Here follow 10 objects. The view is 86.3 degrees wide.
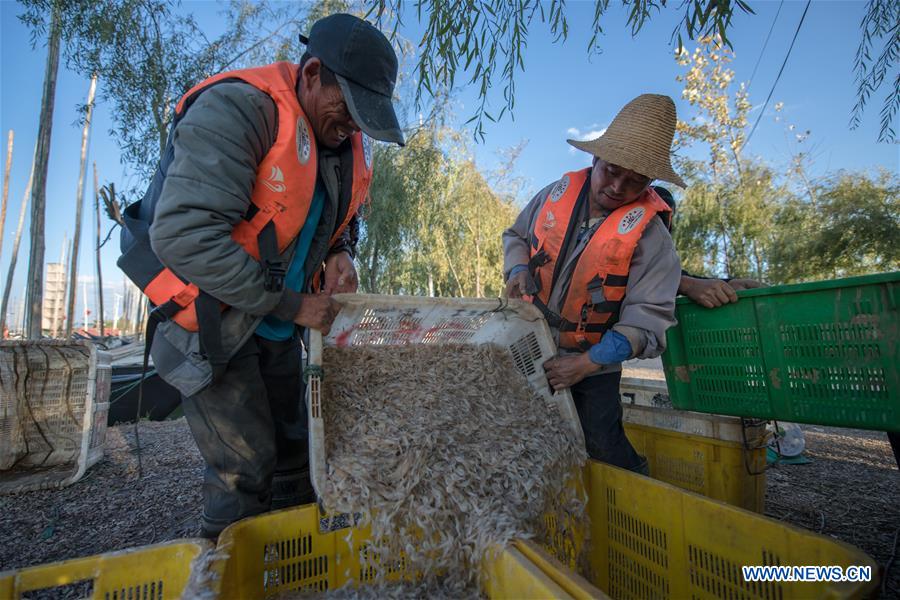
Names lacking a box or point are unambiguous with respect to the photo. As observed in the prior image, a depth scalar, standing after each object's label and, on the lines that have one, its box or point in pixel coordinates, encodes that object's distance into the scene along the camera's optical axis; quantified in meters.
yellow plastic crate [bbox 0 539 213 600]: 1.16
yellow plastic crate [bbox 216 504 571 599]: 1.32
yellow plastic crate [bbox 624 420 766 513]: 2.34
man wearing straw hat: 2.33
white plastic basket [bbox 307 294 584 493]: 2.03
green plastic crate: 1.78
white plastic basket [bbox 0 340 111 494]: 4.01
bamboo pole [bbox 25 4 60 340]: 8.07
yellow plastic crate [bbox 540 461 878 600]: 1.23
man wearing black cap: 1.65
